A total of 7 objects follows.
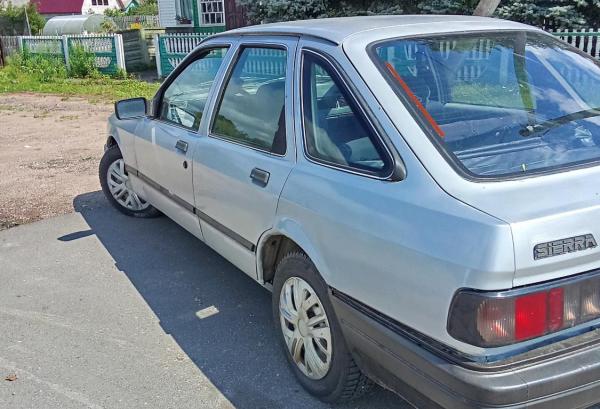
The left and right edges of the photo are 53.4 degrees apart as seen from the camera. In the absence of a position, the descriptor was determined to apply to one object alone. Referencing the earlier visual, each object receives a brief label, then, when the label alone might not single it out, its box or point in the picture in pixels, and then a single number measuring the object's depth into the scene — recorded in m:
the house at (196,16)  18.95
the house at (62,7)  53.22
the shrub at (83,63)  17.66
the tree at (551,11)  10.10
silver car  2.03
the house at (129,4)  58.67
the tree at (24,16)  35.34
